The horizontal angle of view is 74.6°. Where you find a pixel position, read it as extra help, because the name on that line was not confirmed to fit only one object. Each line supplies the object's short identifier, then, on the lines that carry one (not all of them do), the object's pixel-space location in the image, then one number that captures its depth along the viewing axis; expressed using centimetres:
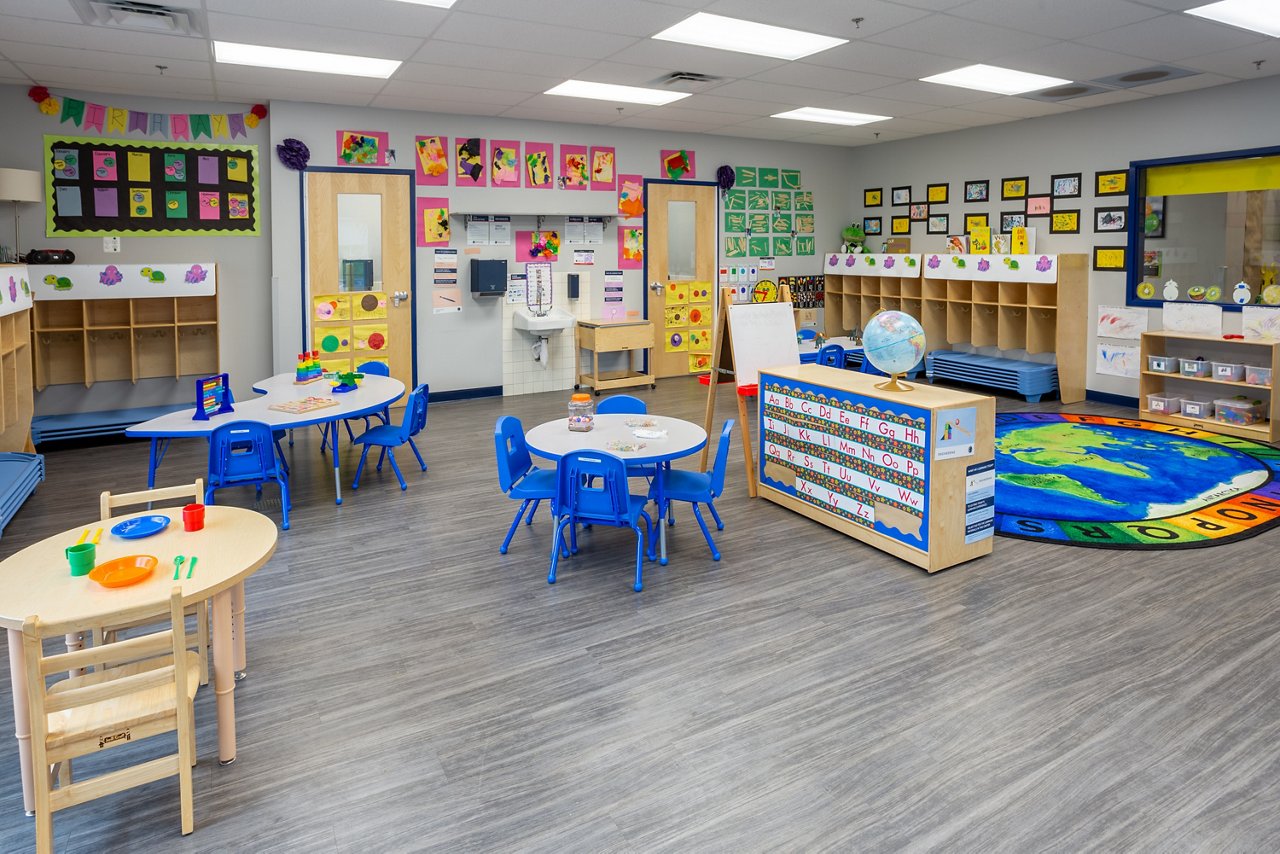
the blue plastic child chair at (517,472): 455
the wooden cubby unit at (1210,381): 720
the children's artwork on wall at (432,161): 880
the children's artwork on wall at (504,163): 918
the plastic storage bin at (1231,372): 745
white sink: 940
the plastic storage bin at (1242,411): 736
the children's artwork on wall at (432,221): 890
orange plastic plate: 252
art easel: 587
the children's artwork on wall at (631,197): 1006
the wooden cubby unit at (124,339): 748
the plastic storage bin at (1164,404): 796
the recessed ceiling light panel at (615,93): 755
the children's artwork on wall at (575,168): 961
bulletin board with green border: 750
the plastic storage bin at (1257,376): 725
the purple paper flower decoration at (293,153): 809
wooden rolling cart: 972
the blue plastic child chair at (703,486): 455
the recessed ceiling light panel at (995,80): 709
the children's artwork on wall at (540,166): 939
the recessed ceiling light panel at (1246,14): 526
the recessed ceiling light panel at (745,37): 558
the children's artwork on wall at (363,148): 841
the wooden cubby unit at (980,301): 895
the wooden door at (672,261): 1042
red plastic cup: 301
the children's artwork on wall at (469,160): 899
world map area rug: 496
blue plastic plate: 294
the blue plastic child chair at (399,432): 601
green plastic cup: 260
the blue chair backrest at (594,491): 411
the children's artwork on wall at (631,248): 1020
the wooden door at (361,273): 846
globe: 459
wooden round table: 237
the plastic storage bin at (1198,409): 767
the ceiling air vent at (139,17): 507
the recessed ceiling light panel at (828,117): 900
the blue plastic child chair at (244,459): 498
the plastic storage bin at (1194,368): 770
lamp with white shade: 686
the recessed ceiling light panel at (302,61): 619
